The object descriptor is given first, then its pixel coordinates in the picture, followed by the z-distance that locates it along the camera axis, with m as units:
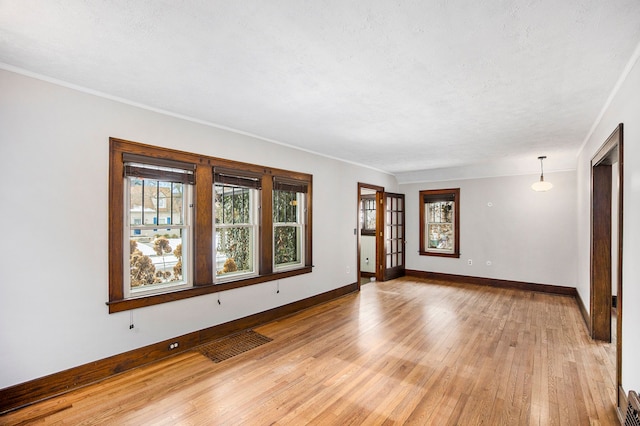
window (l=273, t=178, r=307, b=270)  4.71
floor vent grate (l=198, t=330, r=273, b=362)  3.38
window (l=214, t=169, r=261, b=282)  3.91
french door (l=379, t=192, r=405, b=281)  7.38
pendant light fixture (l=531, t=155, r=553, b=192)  5.66
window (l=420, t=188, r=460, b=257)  7.45
